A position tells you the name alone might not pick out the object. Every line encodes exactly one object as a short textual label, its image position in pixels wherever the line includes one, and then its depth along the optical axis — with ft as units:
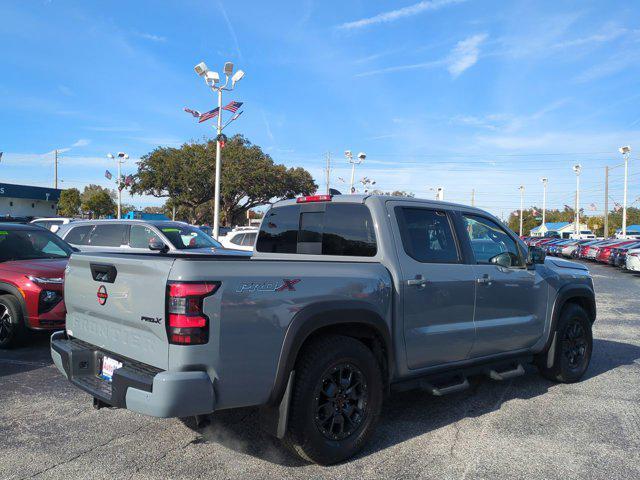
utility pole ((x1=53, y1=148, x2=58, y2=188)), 235.05
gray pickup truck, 10.50
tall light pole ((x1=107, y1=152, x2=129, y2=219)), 123.85
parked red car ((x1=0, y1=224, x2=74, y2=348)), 21.29
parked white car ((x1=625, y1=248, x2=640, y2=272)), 69.03
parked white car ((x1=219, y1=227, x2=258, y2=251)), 49.73
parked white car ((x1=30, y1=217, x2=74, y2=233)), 64.87
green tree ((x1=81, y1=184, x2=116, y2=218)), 200.03
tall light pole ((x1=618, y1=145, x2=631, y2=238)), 159.33
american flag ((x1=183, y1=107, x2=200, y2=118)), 65.77
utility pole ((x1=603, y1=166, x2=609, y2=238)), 173.52
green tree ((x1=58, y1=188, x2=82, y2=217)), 191.93
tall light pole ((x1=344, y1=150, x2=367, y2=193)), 122.15
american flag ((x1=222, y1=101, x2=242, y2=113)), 64.69
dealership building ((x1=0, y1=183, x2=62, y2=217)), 183.83
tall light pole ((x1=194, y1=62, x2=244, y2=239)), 62.69
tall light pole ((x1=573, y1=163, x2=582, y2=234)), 197.16
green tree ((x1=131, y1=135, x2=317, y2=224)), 148.87
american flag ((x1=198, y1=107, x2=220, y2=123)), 65.67
